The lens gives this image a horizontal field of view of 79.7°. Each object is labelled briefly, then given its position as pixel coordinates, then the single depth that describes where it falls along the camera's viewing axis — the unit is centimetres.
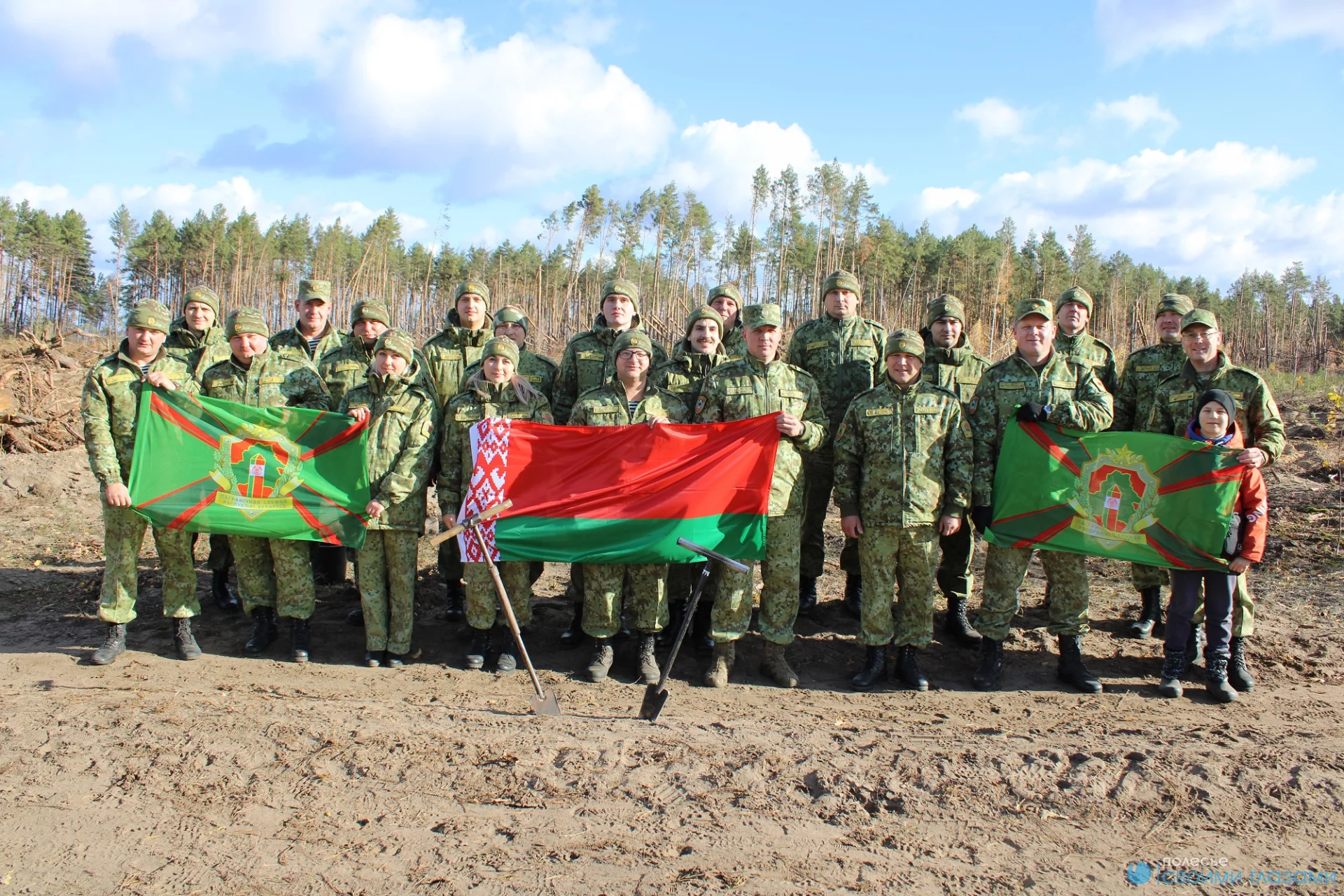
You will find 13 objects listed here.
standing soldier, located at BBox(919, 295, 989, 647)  640
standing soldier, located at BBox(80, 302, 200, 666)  584
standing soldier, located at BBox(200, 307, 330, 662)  614
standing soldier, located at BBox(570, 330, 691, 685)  572
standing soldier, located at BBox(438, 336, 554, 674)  586
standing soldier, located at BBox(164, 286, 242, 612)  679
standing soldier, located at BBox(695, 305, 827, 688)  566
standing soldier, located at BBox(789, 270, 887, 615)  665
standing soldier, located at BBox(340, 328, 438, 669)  579
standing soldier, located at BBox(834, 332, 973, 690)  545
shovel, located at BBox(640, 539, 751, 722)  482
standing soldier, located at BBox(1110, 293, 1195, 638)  668
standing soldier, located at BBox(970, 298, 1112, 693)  560
